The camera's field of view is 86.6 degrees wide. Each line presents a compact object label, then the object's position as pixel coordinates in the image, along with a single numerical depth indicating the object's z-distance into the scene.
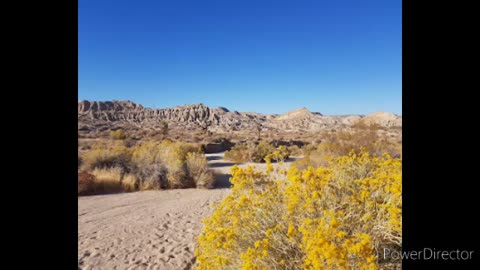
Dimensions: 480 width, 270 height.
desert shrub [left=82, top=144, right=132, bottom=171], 10.07
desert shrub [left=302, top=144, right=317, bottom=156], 17.90
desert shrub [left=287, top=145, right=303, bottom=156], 17.91
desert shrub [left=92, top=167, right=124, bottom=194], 8.70
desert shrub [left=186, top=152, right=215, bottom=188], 9.39
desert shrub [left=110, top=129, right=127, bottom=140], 27.70
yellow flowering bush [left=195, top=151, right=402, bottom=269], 1.80
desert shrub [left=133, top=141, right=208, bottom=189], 9.20
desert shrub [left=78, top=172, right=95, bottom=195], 8.11
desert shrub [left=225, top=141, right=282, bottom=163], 16.02
